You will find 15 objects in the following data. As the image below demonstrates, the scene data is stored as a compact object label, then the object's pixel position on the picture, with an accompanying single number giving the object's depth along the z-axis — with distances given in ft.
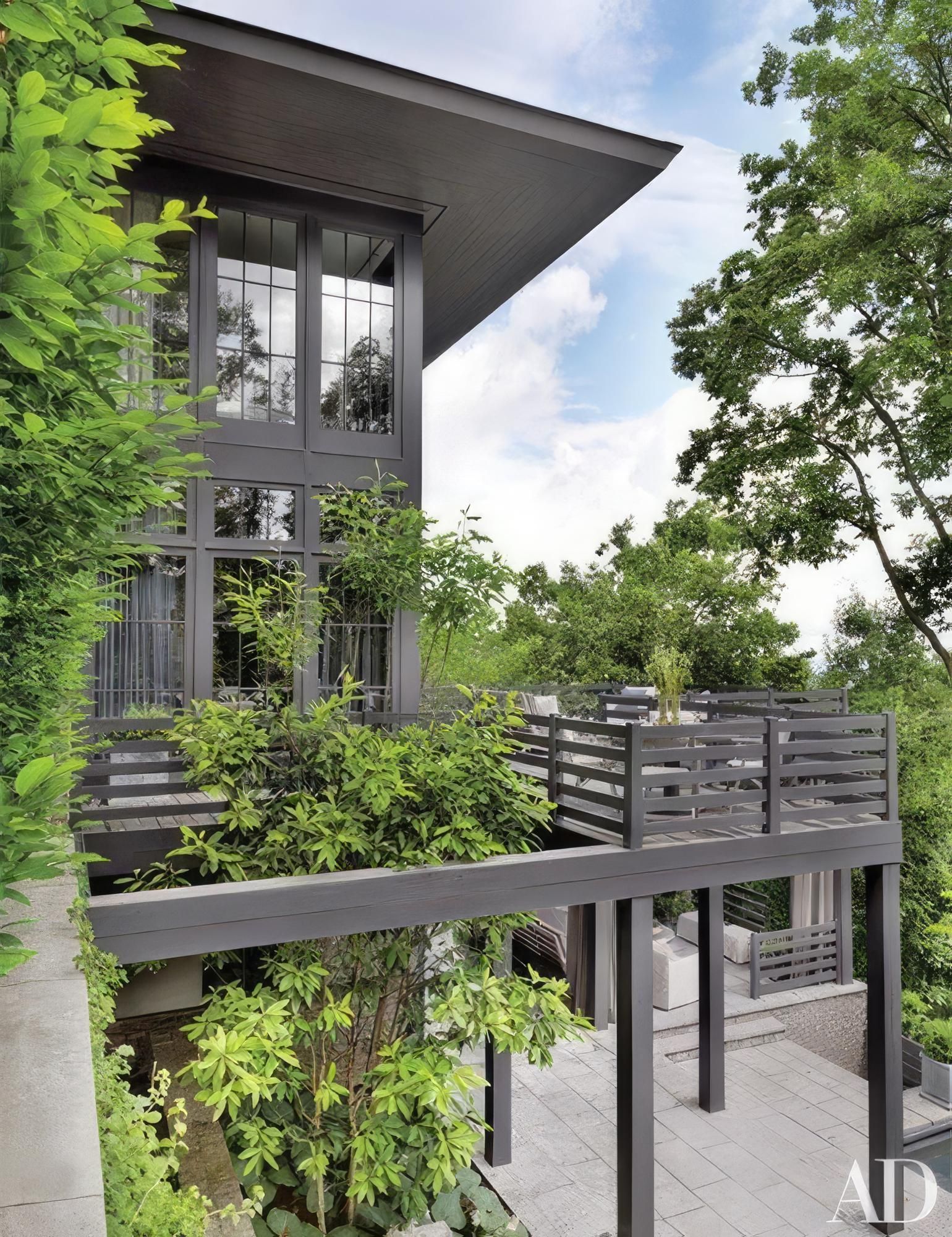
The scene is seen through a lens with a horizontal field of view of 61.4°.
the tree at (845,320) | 37.73
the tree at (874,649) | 43.29
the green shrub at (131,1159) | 4.98
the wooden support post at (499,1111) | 18.92
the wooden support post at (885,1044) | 15.89
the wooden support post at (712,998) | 20.88
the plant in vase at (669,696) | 22.47
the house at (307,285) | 18.47
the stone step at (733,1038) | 24.61
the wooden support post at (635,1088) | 13.15
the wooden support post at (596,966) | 25.45
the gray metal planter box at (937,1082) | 24.22
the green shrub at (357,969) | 12.30
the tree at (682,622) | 50.65
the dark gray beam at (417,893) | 10.55
